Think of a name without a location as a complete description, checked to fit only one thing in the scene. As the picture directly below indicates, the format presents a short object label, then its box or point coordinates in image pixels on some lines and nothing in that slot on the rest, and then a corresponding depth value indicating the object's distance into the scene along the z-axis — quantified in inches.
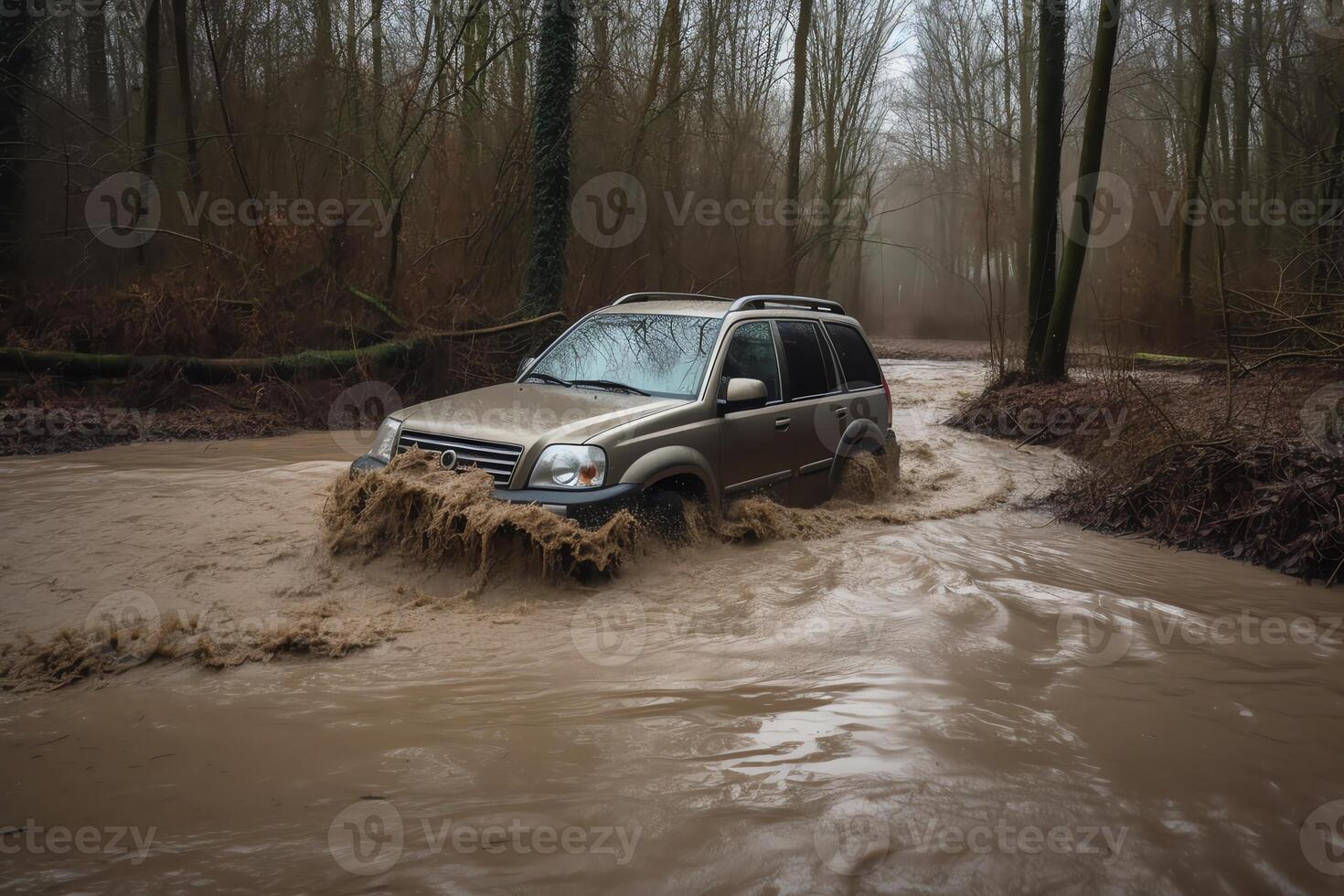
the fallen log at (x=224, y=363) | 411.2
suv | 207.9
